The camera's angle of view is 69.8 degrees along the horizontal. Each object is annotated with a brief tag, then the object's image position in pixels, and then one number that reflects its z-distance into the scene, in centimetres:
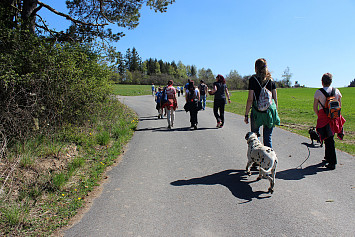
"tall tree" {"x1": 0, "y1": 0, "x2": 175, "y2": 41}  980
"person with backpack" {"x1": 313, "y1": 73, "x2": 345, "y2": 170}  521
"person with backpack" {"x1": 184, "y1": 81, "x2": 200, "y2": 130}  1023
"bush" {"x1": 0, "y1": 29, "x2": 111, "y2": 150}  550
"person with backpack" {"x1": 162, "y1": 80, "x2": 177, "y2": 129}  1027
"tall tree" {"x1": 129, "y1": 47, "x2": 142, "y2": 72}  11771
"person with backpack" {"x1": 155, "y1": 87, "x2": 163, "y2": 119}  1385
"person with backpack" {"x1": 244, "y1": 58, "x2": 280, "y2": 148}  493
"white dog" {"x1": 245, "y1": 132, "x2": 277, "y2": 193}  415
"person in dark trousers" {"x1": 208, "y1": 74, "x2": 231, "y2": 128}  1026
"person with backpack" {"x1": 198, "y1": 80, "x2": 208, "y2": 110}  1550
